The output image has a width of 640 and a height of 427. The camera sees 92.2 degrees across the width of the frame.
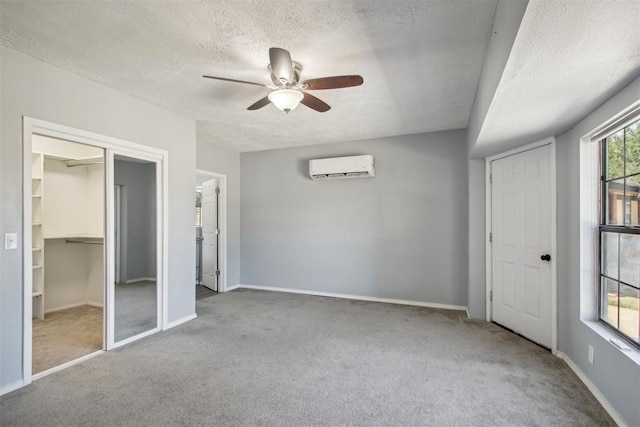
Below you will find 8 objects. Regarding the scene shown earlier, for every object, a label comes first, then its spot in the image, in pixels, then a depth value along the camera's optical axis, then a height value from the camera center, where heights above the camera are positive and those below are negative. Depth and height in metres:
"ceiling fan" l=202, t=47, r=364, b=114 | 1.91 +0.94
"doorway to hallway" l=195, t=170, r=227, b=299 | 5.18 -0.34
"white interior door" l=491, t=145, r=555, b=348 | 2.94 -0.30
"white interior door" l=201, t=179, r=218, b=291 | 5.23 -0.32
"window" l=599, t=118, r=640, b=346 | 1.90 -0.12
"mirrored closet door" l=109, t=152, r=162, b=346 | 2.95 -0.32
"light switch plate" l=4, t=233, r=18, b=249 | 2.17 -0.17
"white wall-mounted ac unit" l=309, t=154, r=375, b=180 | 4.43 +0.71
